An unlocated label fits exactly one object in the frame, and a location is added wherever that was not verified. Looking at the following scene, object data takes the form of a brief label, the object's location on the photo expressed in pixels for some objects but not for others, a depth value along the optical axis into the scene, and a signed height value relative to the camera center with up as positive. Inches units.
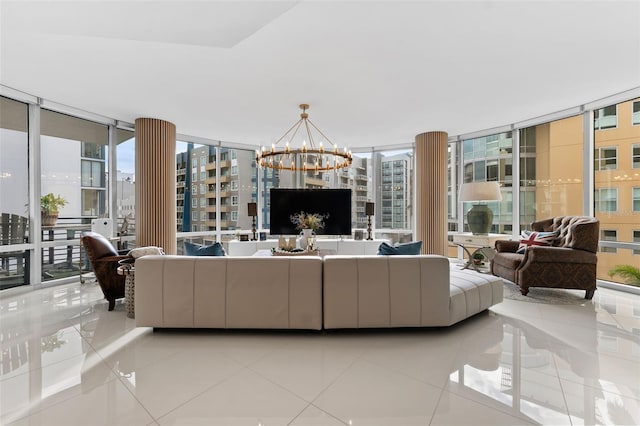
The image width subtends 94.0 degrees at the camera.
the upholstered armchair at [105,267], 127.5 -23.5
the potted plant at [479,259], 159.2 -25.1
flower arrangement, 238.4 -3.8
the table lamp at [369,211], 245.6 +1.0
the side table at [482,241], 174.4 -19.6
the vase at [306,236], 187.6 -14.9
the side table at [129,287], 118.3 -29.7
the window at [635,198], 159.2 +7.5
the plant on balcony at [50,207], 168.4 +3.2
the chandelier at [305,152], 147.4 +30.1
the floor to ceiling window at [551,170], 184.9 +28.0
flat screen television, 242.5 +4.3
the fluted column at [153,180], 192.1 +21.6
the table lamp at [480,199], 193.5 +8.6
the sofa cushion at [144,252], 132.1 -17.8
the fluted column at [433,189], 229.0 +18.2
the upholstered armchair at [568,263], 140.4 -24.4
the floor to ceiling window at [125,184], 203.8 +19.8
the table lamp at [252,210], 242.7 +2.0
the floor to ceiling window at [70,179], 172.1 +20.4
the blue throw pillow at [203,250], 108.8 -13.8
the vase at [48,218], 168.1 -3.1
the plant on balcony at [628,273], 157.6 -33.1
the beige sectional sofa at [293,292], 97.9 -26.2
